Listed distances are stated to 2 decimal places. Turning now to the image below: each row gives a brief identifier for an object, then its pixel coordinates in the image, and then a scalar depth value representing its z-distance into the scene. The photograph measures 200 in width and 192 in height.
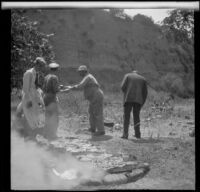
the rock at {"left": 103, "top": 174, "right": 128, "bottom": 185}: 6.07
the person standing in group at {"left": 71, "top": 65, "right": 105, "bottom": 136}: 8.84
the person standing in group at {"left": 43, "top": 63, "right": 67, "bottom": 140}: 8.16
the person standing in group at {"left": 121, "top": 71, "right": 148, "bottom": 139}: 8.76
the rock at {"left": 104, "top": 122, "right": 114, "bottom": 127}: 10.16
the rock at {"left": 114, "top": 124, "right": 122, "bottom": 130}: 10.04
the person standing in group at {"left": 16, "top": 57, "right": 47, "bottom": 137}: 7.50
